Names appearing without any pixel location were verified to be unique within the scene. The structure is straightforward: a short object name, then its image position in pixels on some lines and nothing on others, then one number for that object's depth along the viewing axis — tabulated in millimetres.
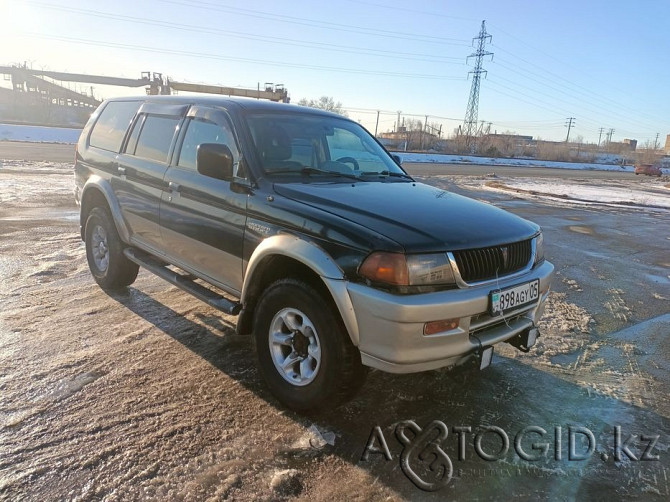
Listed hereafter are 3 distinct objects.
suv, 2646
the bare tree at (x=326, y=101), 80031
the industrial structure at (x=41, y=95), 56312
